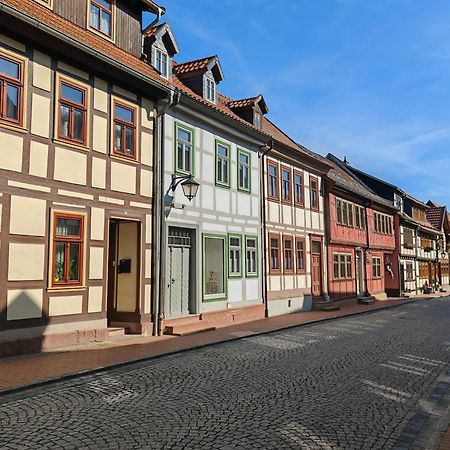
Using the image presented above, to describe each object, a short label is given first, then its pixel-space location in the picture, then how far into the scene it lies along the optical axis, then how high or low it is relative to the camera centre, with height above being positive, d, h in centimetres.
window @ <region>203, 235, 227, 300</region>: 1517 +46
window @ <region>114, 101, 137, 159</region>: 1214 +389
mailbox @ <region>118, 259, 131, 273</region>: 1294 +44
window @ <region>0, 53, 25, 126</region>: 952 +389
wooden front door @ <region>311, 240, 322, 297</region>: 2249 +57
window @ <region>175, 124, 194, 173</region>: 1418 +397
